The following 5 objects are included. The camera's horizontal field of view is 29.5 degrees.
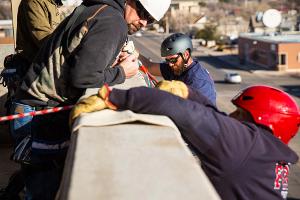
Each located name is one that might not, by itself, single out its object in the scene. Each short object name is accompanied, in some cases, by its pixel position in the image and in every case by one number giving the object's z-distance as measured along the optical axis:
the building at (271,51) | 58.08
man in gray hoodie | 3.41
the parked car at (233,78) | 56.91
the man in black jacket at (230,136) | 2.79
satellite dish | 59.59
